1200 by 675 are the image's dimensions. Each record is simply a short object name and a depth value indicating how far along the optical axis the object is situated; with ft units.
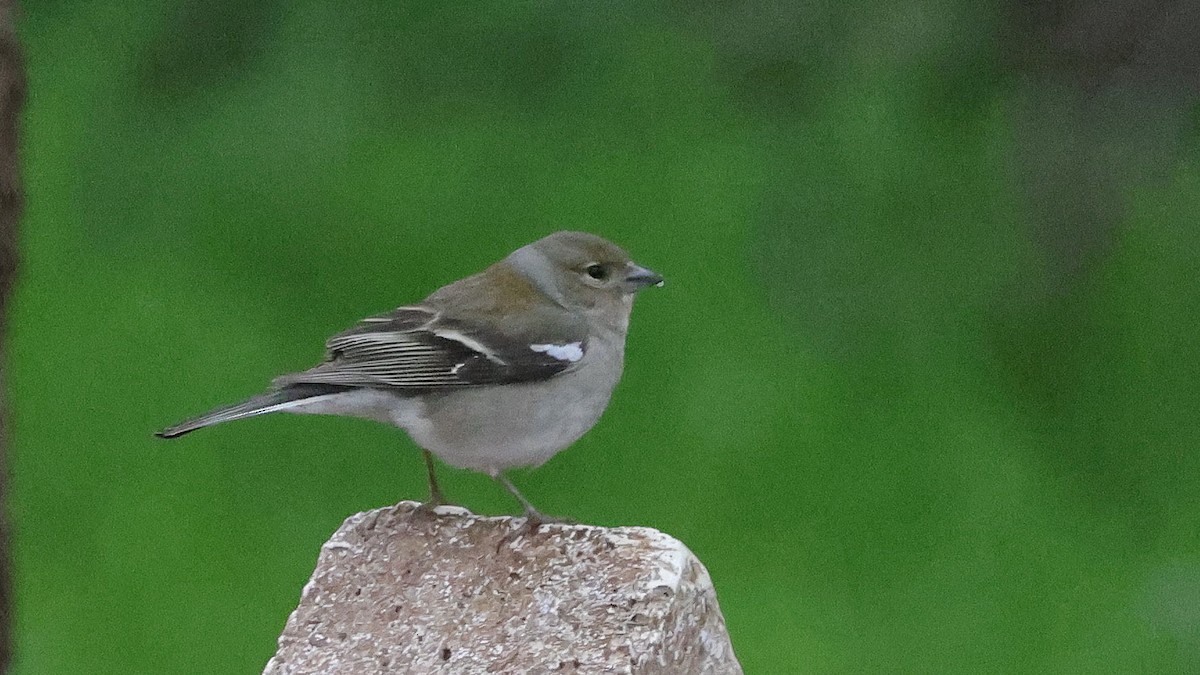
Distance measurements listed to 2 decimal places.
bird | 17.29
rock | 13.75
